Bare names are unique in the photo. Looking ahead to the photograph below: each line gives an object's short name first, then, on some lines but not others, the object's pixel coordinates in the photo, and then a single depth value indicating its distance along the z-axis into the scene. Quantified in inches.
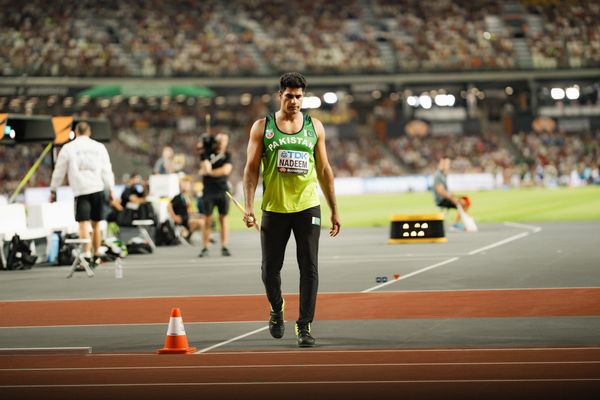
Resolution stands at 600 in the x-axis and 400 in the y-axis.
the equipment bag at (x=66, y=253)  816.9
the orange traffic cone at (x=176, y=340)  367.6
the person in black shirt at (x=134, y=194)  956.6
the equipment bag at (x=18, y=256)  792.3
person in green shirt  393.4
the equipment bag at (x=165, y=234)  1011.3
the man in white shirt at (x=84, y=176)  710.5
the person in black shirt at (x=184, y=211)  1006.4
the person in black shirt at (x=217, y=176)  824.9
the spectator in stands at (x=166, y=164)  1087.6
